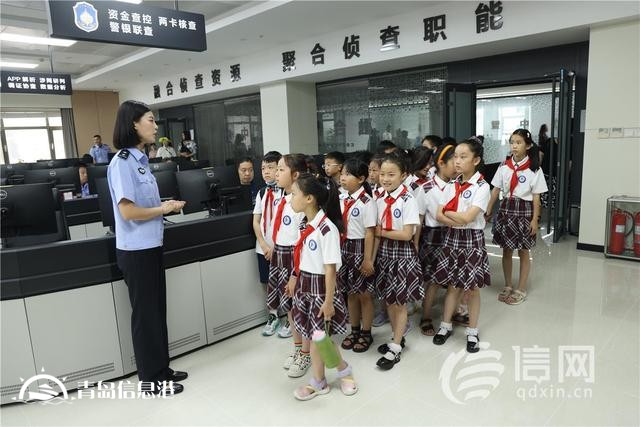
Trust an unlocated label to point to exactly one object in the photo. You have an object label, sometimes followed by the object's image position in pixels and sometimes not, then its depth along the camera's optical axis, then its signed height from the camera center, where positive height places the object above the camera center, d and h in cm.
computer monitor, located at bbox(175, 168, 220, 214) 303 -29
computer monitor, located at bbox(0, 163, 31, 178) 547 -17
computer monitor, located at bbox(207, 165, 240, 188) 320 -21
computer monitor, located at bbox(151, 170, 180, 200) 292 -24
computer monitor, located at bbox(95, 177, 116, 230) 267 -30
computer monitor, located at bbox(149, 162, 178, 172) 425 -16
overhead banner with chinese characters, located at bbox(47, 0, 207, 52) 328 +105
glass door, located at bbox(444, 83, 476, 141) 565 +35
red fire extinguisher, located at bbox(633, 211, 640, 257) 429 -104
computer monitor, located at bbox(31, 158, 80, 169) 623 -13
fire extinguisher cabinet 434 -101
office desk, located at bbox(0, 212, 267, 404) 217 -82
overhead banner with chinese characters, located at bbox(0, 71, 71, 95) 690 +118
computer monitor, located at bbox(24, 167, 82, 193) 456 -24
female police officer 209 -38
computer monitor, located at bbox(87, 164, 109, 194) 448 -19
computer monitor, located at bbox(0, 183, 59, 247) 239 -32
